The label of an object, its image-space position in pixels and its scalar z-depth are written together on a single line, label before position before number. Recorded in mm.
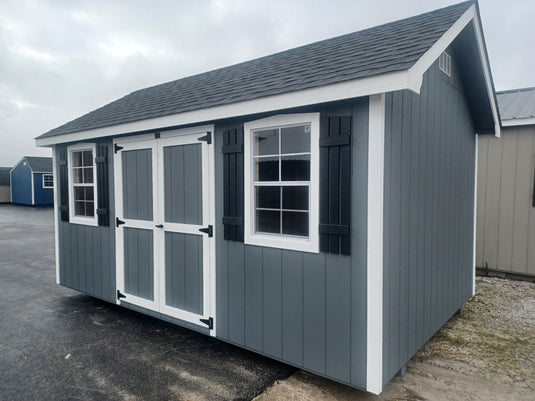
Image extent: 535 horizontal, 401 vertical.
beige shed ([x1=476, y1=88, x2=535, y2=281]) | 5699
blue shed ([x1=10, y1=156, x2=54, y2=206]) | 23984
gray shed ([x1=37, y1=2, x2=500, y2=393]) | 2457
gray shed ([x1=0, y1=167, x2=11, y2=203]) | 26859
